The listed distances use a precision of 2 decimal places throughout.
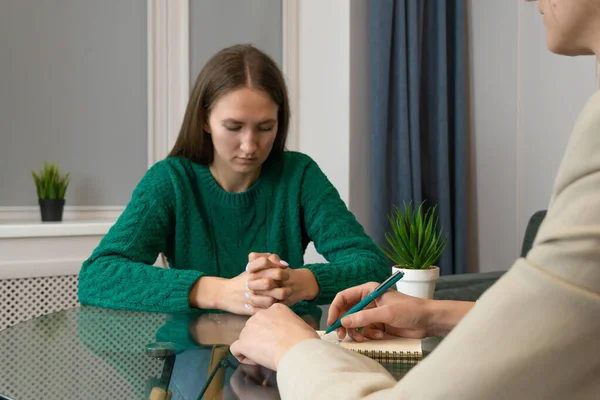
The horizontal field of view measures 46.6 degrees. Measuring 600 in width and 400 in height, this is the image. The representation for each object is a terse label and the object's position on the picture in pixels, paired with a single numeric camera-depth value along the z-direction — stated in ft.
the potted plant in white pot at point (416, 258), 4.46
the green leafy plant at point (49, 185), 9.28
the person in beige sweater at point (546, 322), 1.50
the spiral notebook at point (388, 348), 3.12
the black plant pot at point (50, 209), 9.27
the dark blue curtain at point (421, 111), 10.46
